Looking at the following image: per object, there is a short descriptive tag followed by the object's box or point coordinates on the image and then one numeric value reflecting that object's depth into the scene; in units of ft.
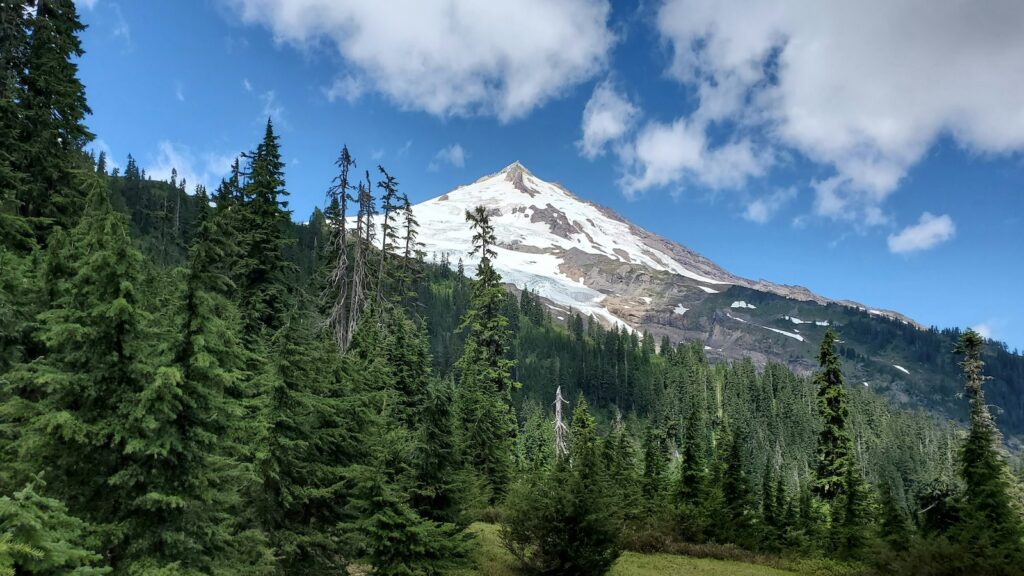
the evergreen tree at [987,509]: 63.93
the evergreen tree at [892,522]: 81.12
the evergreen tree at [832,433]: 119.65
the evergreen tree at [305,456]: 46.01
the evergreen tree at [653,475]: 115.65
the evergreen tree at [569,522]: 59.31
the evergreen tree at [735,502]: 103.35
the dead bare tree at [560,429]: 121.39
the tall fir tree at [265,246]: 85.56
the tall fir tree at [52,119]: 72.49
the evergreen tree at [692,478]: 112.47
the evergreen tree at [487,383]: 114.73
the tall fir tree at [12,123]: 61.72
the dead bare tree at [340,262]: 113.91
